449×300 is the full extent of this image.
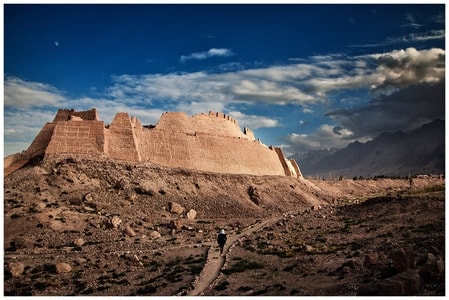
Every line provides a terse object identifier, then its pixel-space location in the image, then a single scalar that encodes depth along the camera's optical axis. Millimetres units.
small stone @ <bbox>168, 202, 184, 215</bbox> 37875
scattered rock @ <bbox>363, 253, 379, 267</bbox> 18094
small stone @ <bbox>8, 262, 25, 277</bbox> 21844
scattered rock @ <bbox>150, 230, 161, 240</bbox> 30422
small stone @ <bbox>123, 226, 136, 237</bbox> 30469
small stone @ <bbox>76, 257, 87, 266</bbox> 23395
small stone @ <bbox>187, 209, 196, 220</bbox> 37606
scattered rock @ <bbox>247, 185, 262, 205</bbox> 44875
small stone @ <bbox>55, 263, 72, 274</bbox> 22009
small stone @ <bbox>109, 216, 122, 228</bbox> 31778
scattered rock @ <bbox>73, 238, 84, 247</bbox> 27722
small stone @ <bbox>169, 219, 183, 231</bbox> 32531
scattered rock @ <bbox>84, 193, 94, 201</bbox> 35800
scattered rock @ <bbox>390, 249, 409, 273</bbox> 15711
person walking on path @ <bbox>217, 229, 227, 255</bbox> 24016
